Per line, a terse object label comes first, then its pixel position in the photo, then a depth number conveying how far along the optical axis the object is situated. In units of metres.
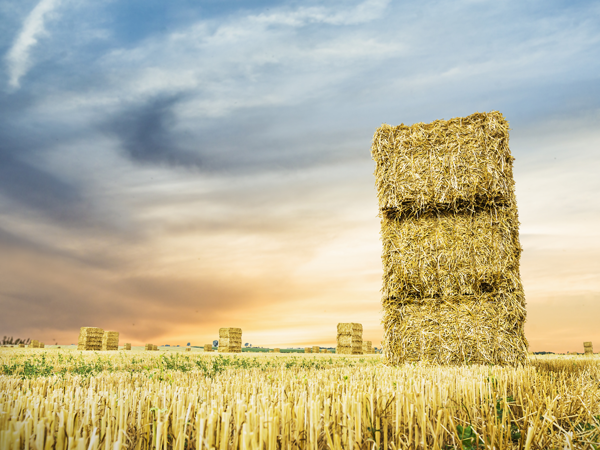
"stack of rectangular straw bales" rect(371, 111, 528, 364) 7.98
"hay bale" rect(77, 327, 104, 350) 23.67
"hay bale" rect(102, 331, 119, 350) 25.03
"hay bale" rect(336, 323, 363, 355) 22.11
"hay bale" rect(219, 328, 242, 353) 23.14
